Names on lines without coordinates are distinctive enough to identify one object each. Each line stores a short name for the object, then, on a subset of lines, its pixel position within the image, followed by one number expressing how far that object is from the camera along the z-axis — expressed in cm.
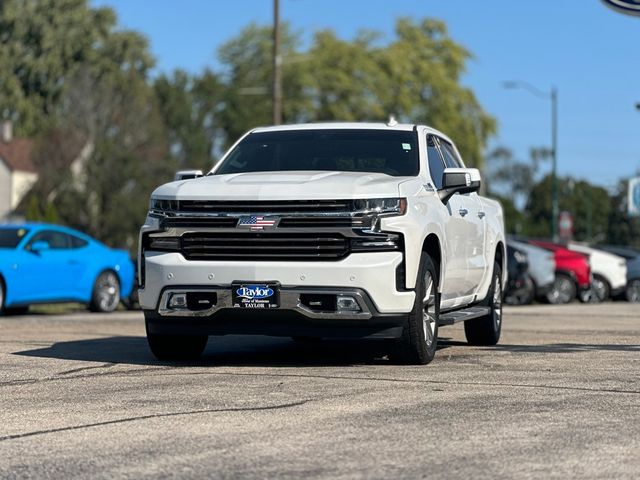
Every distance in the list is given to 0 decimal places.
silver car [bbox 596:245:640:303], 3358
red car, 3017
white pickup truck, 1004
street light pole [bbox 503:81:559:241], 6031
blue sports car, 2025
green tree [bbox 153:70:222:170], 9612
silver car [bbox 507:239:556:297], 2884
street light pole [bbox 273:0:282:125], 3775
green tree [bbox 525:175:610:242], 13500
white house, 8088
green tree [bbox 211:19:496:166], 7281
